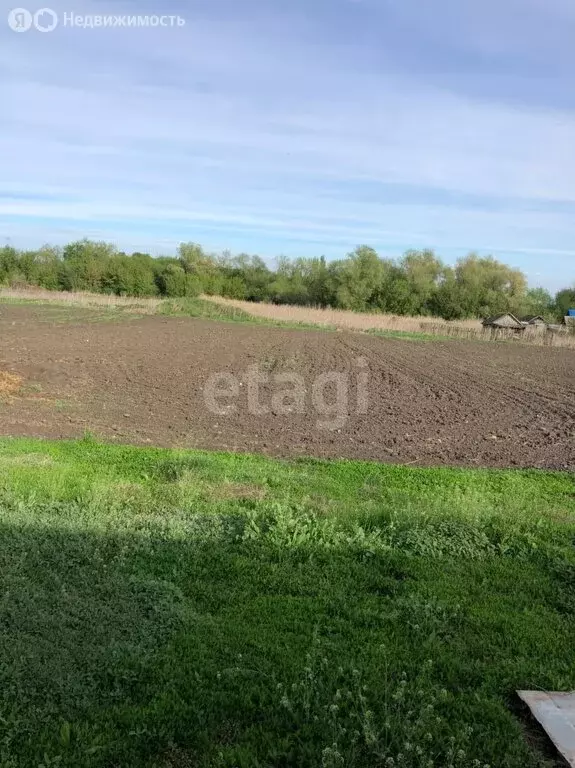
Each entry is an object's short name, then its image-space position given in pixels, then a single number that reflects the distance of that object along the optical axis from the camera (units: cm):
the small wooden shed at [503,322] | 3984
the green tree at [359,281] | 5862
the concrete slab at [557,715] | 245
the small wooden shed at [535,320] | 4391
